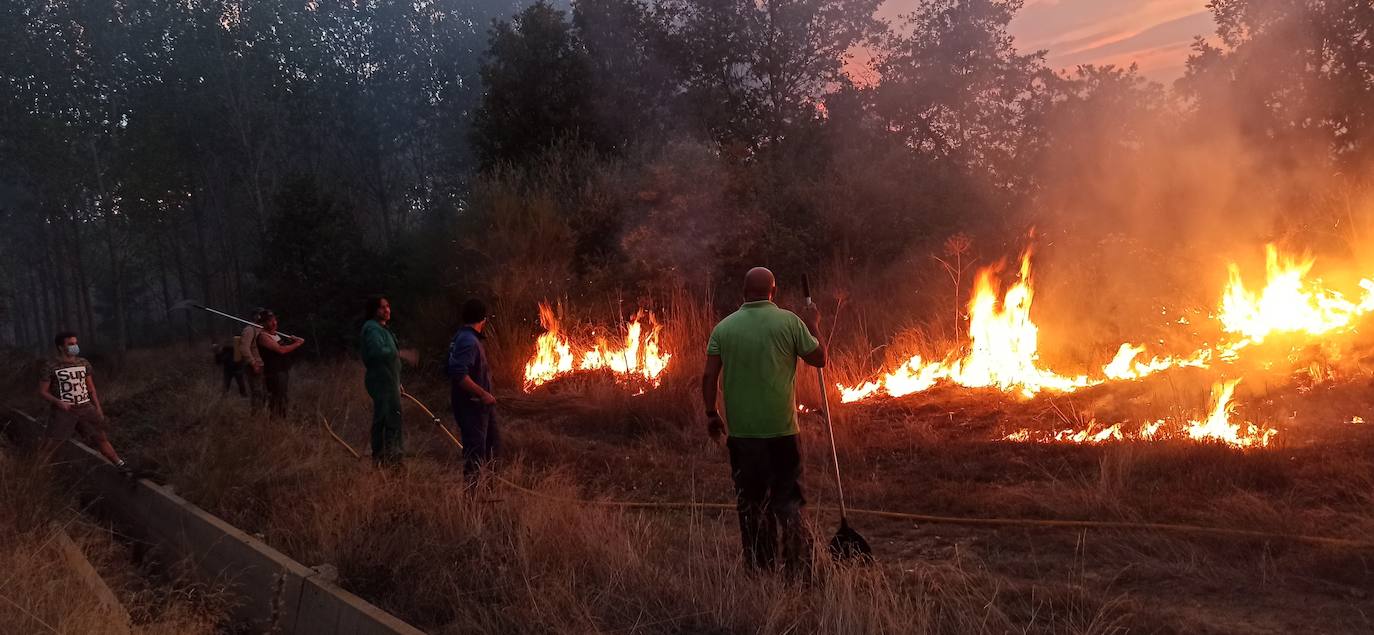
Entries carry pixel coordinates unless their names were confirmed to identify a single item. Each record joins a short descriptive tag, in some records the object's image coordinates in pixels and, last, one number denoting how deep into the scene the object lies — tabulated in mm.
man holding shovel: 5242
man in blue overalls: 7301
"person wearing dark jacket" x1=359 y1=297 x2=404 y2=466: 8438
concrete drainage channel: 4996
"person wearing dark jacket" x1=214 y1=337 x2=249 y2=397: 15998
